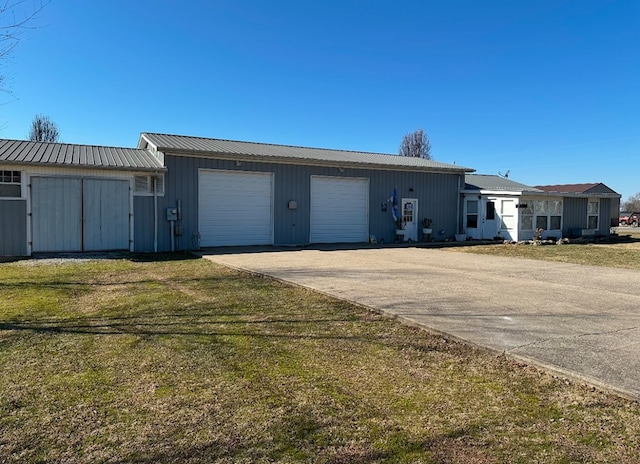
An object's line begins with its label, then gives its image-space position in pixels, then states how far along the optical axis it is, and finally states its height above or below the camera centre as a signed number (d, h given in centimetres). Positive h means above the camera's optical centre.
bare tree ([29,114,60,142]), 3359 +620
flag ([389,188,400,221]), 1766 +66
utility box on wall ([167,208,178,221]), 1320 +8
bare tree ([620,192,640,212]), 7281 +322
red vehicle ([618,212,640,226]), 4499 +38
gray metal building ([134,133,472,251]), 1345 +79
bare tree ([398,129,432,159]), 4419 +729
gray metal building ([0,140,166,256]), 1132 +43
